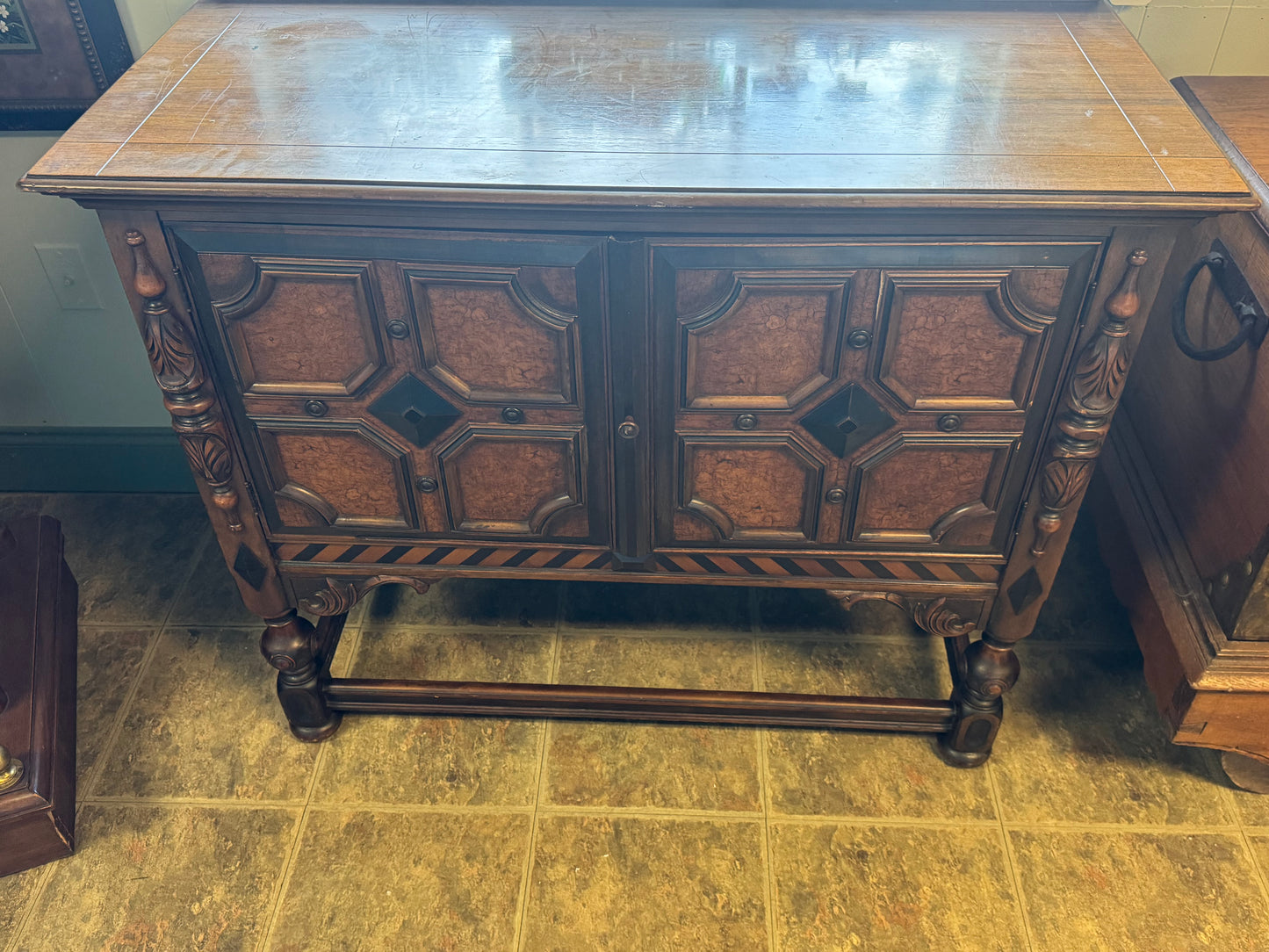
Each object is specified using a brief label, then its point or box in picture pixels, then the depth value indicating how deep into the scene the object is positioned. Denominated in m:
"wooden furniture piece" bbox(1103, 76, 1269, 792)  1.36
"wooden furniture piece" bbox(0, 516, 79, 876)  1.52
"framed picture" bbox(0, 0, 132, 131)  1.61
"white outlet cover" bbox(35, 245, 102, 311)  1.89
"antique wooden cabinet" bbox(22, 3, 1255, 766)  1.10
